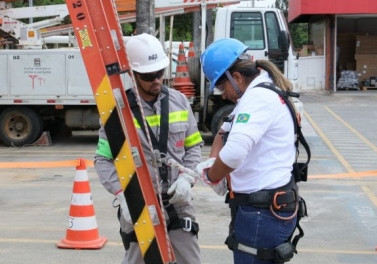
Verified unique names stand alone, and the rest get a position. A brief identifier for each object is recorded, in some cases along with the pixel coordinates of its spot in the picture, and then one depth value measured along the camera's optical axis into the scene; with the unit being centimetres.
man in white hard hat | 345
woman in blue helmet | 305
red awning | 2780
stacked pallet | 3047
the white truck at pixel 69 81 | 1408
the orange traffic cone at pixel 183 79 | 1418
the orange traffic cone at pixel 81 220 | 638
